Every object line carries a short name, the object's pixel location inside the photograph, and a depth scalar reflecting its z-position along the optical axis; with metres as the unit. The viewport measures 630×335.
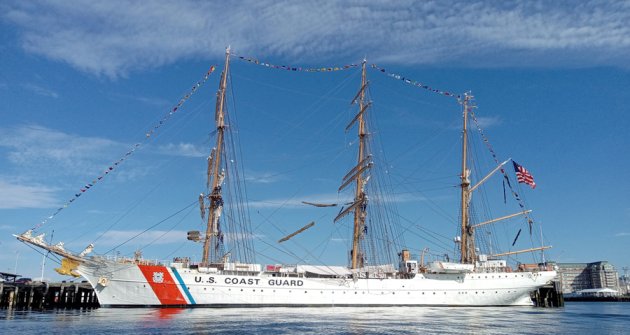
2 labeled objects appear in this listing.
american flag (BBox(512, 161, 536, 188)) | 55.92
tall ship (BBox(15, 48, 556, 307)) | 44.59
